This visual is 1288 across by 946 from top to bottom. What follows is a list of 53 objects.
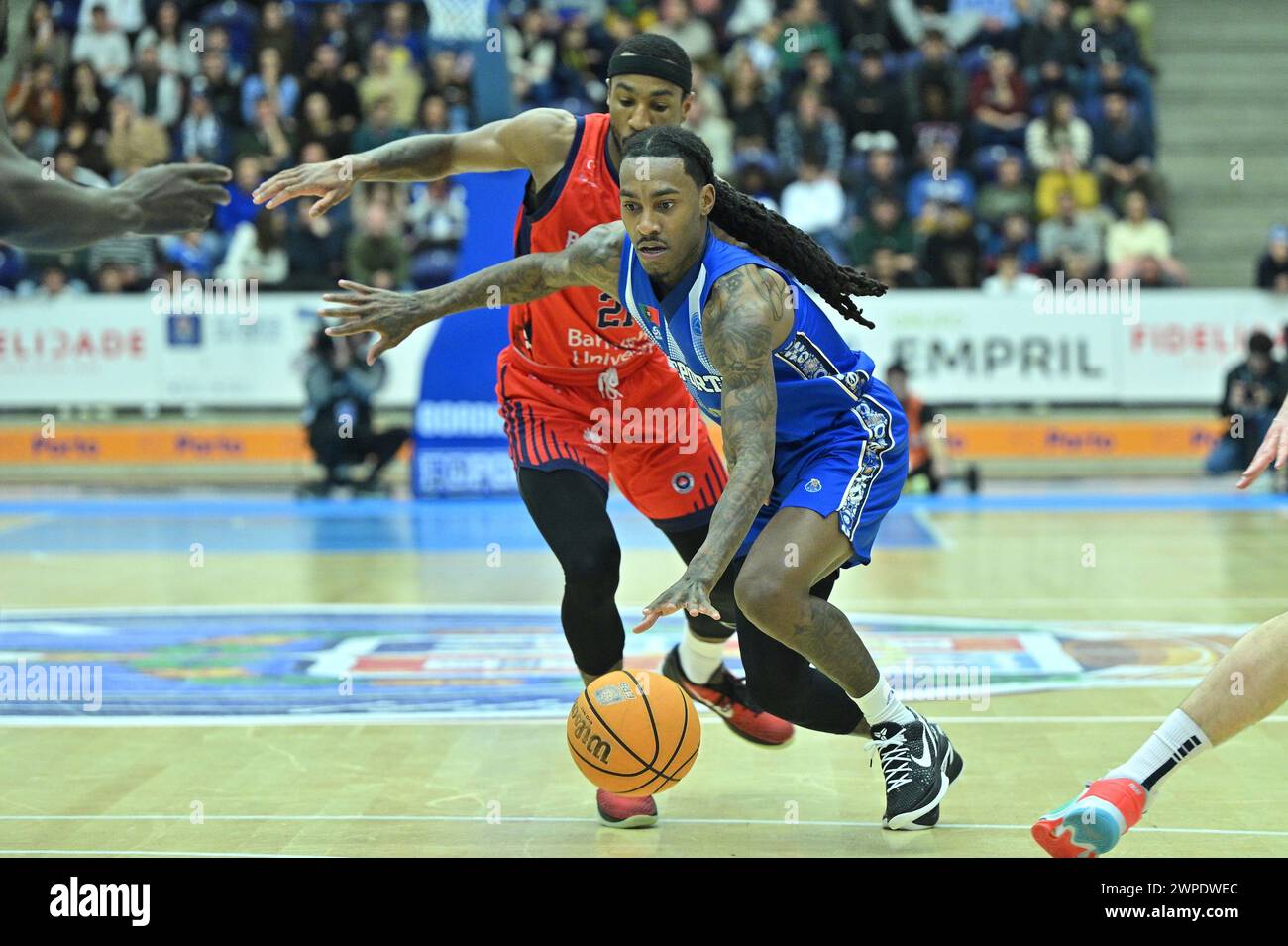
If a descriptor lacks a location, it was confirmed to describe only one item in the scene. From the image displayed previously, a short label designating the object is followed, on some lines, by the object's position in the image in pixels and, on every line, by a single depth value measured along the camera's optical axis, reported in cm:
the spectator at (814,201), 1803
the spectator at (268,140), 1869
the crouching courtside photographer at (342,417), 1521
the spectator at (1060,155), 1850
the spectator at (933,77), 1942
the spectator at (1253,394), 1538
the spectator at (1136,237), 1783
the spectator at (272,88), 1927
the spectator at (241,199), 1775
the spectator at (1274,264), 1680
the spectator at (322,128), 1892
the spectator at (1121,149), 1873
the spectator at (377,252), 1741
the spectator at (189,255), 1777
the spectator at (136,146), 1878
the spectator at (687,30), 2020
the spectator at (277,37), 2005
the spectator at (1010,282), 1683
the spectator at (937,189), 1808
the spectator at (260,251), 1764
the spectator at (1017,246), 1778
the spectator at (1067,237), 1758
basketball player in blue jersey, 456
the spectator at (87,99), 1962
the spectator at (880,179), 1812
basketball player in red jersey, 530
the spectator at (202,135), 1884
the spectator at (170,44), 2017
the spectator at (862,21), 2050
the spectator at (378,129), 1842
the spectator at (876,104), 1917
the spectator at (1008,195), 1848
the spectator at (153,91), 1945
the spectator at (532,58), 1948
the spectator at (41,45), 1991
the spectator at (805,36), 2025
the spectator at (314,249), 1750
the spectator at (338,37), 2009
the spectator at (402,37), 2000
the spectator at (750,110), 1894
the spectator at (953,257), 1708
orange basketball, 479
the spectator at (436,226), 1756
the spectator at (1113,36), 2009
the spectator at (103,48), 2008
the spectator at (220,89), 1950
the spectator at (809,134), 1873
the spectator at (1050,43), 1986
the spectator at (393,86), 1908
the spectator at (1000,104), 1919
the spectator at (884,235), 1759
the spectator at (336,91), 1923
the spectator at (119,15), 2047
